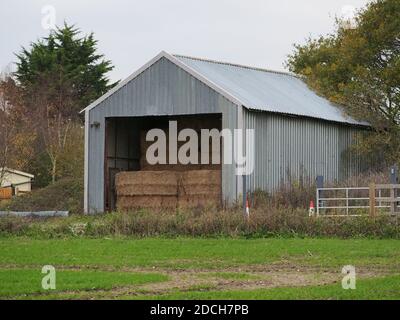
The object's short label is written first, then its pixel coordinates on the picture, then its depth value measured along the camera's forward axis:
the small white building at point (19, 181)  58.12
